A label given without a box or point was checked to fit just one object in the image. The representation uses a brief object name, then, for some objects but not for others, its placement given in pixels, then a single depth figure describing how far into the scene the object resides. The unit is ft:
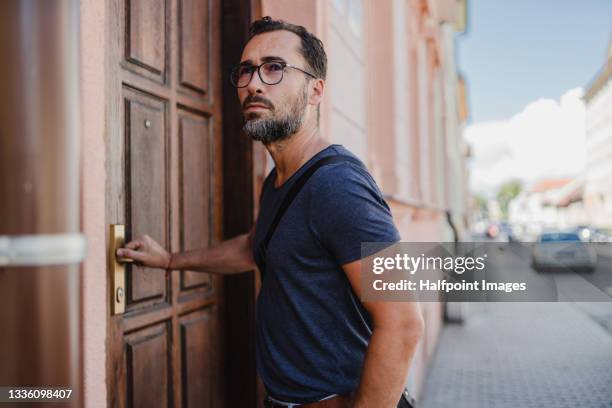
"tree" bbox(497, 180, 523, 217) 361.30
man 4.74
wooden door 6.03
